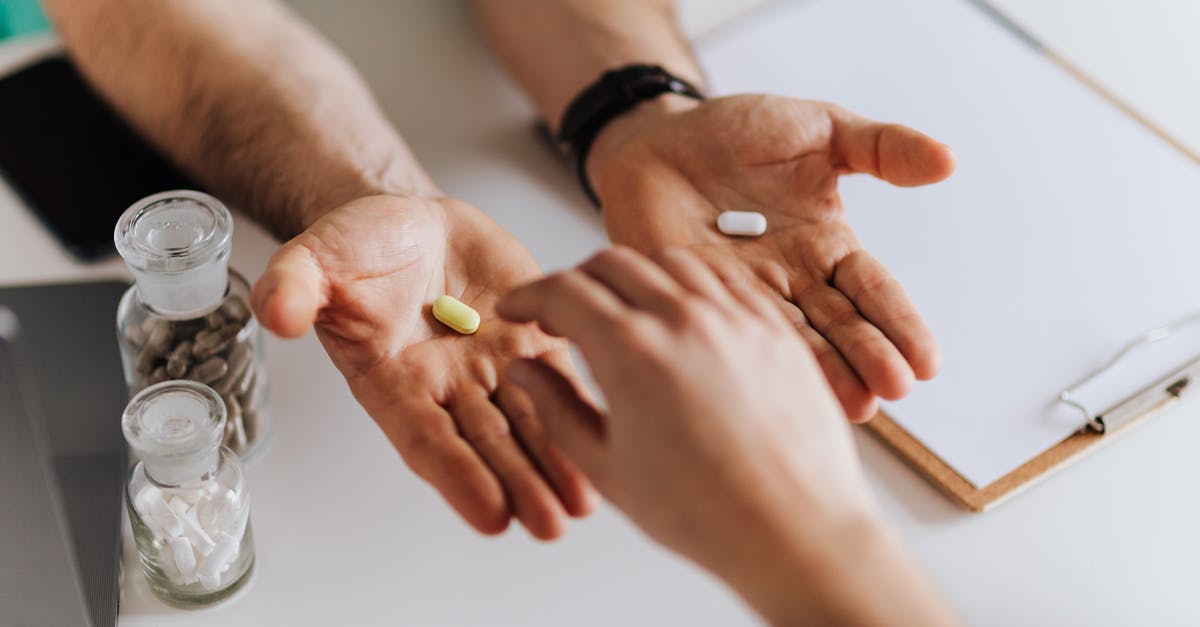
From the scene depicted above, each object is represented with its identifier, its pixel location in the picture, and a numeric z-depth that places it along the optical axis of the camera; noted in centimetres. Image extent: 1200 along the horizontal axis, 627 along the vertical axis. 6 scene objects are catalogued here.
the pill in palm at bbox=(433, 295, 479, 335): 94
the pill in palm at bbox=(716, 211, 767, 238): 109
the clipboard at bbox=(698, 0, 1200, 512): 108
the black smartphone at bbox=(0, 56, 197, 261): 116
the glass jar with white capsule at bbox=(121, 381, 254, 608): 84
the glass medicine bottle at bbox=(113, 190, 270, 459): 91
